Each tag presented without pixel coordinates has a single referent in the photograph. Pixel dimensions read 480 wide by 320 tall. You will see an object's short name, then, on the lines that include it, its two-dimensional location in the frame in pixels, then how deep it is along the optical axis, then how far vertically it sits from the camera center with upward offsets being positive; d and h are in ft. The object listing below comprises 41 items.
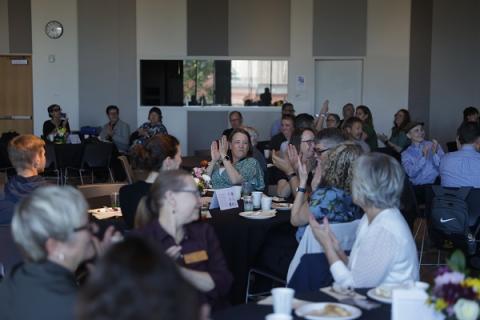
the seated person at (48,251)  7.06 -1.68
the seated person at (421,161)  24.06 -2.33
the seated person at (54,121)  39.22 -1.69
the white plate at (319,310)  8.09 -2.62
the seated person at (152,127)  37.35 -1.89
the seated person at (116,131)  39.68 -2.24
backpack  18.25 -3.32
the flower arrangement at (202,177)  19.16 -2.38
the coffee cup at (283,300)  7.97 -2.40
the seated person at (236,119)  33.68 -1.28
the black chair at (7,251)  12.07 -2.82
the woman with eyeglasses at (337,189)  12.93 -1.82
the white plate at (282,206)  16.25 -2.71
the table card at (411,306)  7.57 -2.34
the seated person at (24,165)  14.84 -1.61
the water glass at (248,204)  15.98 -2.58
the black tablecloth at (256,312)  8.26 -2.68
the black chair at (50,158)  33.04 -3.19
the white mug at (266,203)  15.93 -2.54
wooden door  44.20 -0.16
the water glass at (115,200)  15.81 -2.49
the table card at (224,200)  16.17 -2.52
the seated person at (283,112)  36.94 -1.01
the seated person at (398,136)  32.98 -2.11
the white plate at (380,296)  8.84 -2.63
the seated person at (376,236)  9.86 -2.10
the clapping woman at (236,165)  18.60 -2.00
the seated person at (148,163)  13.84 -1.47
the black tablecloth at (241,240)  14.71 -3.16
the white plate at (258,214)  15.21 -2.72
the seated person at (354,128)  26.12 -1.31
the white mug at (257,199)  16.25 -2.50
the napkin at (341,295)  9.02 -2.66
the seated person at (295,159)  17.11 -1.71
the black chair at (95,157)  33.86 -3.20
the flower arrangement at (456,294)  6.75 -1.99
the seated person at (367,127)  32.14 -1.58
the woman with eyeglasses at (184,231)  9.67 -1.98
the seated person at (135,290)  4.18 -1.22
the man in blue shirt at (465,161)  20.47 -2.00
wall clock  43.16 +3.75
